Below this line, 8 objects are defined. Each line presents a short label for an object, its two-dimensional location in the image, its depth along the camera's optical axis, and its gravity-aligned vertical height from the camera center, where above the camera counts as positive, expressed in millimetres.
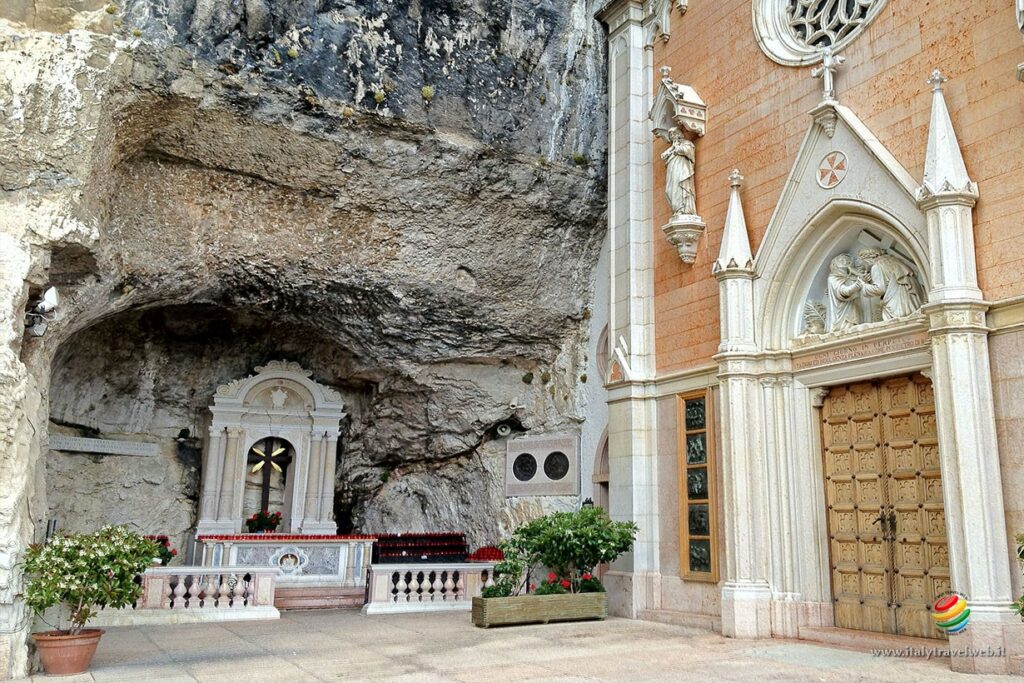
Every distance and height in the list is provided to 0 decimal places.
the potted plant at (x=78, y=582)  7520 -543
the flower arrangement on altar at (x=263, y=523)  15945 +37
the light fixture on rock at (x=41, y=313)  8680 +2104
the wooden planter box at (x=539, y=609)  10648 -956
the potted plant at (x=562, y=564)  10852 -408
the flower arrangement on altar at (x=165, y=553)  13474 -472
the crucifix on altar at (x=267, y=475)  16859 +969
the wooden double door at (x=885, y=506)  9008 +381
